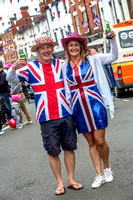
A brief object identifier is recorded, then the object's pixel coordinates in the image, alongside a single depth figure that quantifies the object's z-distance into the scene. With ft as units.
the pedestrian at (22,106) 42.36
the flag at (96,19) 113.39
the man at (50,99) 15.43
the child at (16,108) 41.06
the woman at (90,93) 15.21
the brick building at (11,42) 232.73
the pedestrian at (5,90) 41.60
